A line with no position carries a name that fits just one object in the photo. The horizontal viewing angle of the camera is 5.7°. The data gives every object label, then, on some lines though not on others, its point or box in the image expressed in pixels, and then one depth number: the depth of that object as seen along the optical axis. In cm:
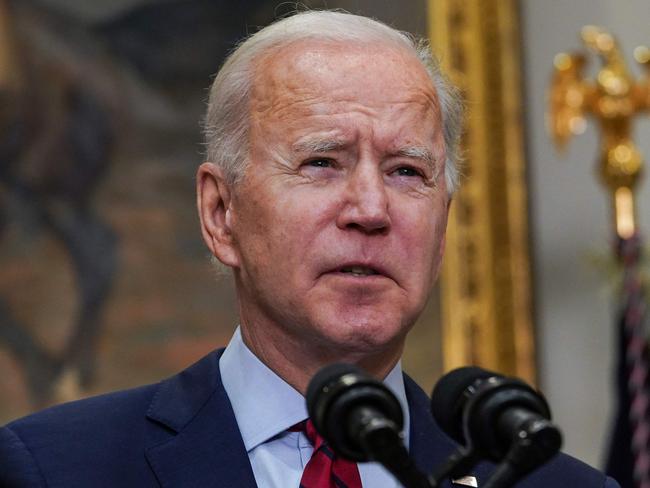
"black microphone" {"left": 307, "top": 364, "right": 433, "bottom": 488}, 381
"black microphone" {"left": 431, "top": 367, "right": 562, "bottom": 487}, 383
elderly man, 408
